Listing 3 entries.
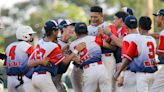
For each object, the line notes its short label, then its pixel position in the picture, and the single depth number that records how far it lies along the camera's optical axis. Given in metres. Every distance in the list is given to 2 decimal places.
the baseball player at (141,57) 15.58
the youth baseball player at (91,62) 17.00
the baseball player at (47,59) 16.42
